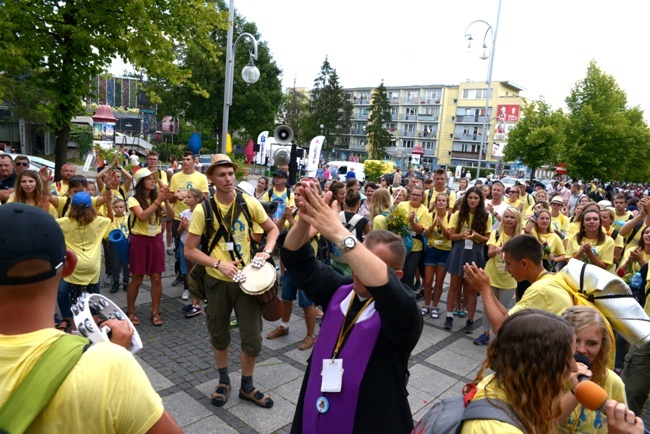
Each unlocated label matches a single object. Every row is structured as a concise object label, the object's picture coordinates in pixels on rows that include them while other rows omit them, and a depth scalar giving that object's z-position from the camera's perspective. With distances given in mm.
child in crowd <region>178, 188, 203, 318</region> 6077
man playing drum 3914
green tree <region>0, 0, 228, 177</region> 7879
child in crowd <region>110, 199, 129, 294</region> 6629
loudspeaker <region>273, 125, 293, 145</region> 11500
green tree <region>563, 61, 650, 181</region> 29031
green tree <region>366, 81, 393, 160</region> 65000
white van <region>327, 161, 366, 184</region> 31281
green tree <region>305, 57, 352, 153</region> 62875
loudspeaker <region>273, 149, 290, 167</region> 11781
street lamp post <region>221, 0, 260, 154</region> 12625
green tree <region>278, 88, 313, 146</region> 66438
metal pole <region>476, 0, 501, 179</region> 23312
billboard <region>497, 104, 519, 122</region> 40875
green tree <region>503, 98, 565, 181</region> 23672
